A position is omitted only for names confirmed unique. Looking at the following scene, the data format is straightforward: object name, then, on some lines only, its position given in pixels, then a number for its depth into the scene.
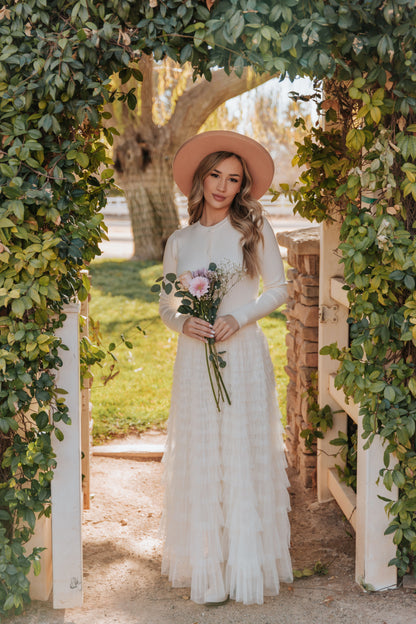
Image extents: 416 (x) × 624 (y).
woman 3.12
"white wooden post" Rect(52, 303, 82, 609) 2.98
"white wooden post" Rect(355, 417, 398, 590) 3.08
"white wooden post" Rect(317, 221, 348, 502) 4.04
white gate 3.10
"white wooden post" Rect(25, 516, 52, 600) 3.04
